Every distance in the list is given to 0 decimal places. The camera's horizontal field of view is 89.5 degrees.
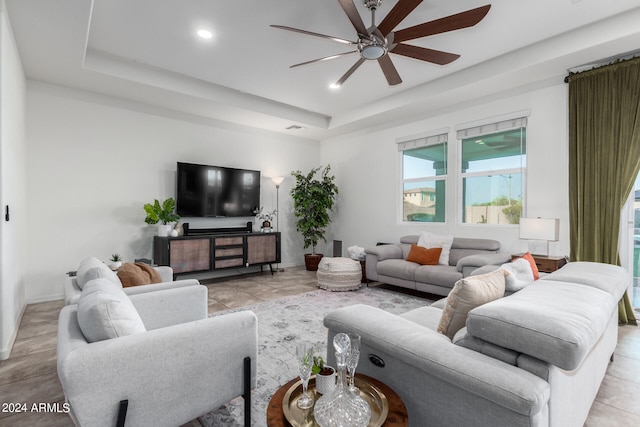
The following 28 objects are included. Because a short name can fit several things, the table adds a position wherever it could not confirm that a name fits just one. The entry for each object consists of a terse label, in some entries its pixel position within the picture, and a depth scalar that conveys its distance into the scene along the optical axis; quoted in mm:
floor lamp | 6186
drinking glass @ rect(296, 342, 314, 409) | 1144
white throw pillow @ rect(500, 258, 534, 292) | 1879
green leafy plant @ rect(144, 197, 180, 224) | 4535
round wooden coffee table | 1037
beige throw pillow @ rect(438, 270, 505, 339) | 1552
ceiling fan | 2336
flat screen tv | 5047
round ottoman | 4570
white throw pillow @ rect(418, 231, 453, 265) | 4457
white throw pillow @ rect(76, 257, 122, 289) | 1950
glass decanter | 1020
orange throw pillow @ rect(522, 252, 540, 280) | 2335
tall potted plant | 6129
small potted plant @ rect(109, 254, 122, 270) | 3364
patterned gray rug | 1808
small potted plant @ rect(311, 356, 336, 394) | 1193
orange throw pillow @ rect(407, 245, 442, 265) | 4426
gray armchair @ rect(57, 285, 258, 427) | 1159
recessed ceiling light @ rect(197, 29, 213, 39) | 3240
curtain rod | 3350
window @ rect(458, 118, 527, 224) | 4309
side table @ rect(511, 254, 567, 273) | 3471
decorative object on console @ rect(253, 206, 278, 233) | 5961
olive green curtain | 3314
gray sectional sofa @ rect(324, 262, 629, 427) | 1041
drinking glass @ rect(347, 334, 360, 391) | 1205
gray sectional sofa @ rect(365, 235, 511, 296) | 3822
